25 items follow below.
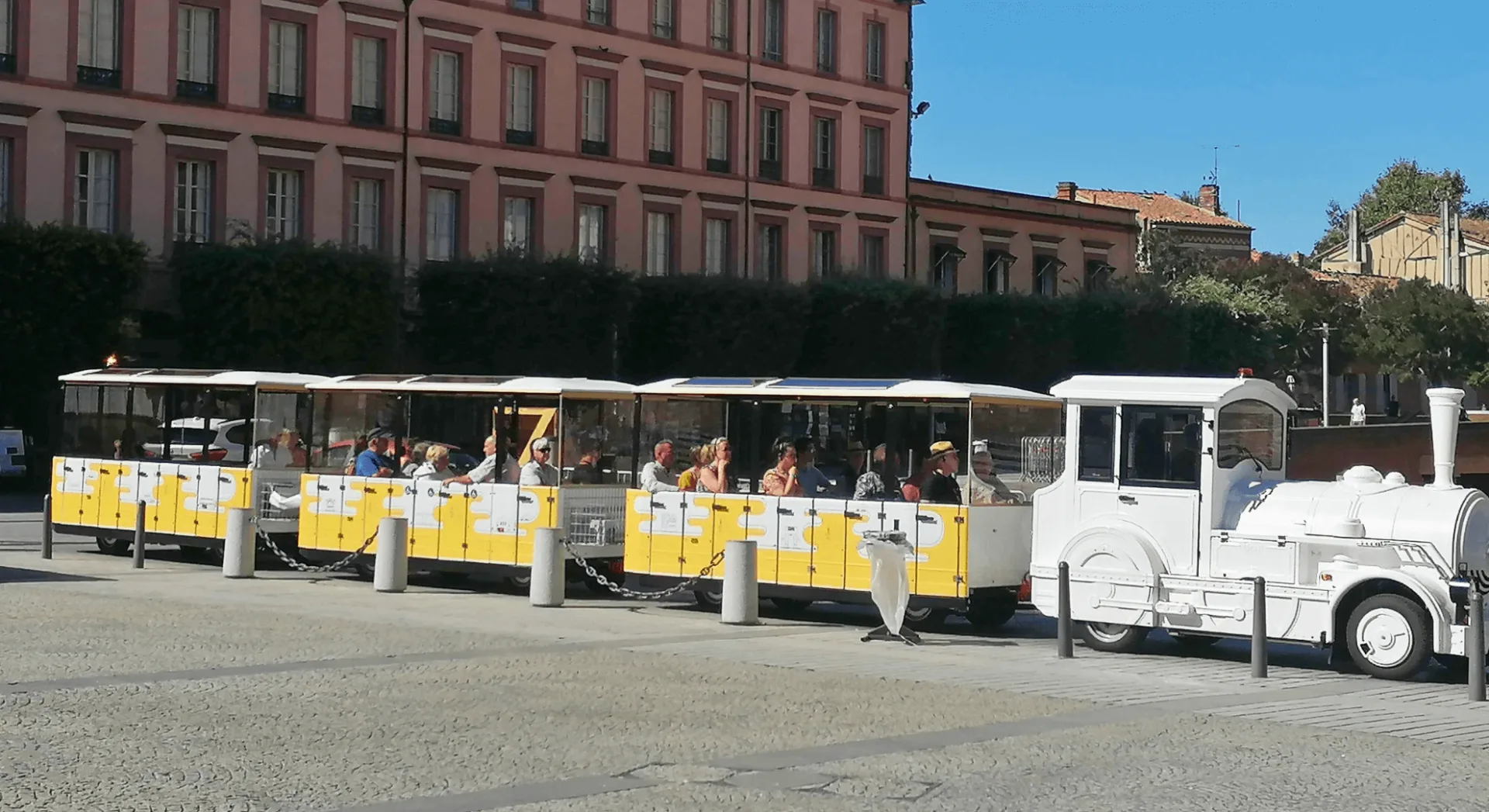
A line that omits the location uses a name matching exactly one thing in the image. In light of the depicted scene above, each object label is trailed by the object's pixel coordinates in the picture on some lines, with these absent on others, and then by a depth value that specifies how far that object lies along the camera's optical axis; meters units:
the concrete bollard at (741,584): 18.88
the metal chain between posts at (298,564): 23.14
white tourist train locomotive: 16.03
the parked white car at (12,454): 42.69
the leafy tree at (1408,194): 148.12
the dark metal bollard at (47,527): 25.02
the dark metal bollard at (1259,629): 15.95
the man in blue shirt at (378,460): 23.50
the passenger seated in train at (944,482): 18.80
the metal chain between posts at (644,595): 20.25
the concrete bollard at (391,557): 21.58
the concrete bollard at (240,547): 22.84
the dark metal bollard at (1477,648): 14.57
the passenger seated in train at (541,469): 21.83
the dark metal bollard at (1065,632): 16.67
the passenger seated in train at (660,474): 21.12
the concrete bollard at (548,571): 20.31
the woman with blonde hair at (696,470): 20.94
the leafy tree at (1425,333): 99.94
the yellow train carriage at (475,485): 21.89
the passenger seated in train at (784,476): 20.02
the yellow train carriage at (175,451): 25.17
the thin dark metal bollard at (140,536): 24.38
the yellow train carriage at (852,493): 18.70
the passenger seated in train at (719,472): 20.50
